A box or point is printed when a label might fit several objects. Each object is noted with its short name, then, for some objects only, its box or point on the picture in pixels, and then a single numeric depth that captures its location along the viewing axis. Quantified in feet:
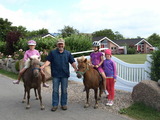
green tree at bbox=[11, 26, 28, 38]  164.23
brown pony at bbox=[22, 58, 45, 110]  18.40
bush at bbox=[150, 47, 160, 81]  21.20
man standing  19.31
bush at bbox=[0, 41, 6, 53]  82.12
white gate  24.04
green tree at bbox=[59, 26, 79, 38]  178.74
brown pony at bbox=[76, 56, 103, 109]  18.84
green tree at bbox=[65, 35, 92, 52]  51.21
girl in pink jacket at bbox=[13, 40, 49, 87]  20.84
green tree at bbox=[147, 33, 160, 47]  250.78
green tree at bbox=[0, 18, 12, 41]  147.72
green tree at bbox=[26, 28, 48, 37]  228.41
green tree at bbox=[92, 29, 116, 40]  308.60
